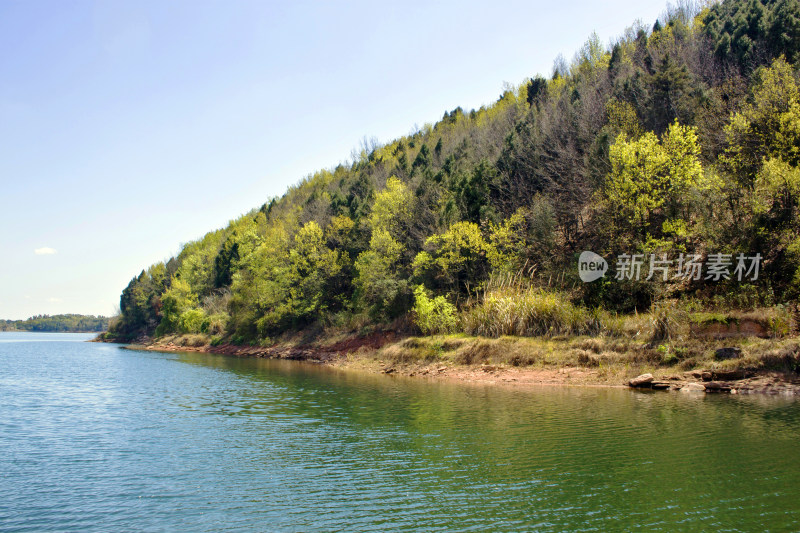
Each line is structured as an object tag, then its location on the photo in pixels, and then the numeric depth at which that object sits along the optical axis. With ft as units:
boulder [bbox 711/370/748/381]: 92.48
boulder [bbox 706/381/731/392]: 90.35
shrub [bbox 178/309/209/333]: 306.78
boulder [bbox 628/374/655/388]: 98.12
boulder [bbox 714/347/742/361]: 95.65
